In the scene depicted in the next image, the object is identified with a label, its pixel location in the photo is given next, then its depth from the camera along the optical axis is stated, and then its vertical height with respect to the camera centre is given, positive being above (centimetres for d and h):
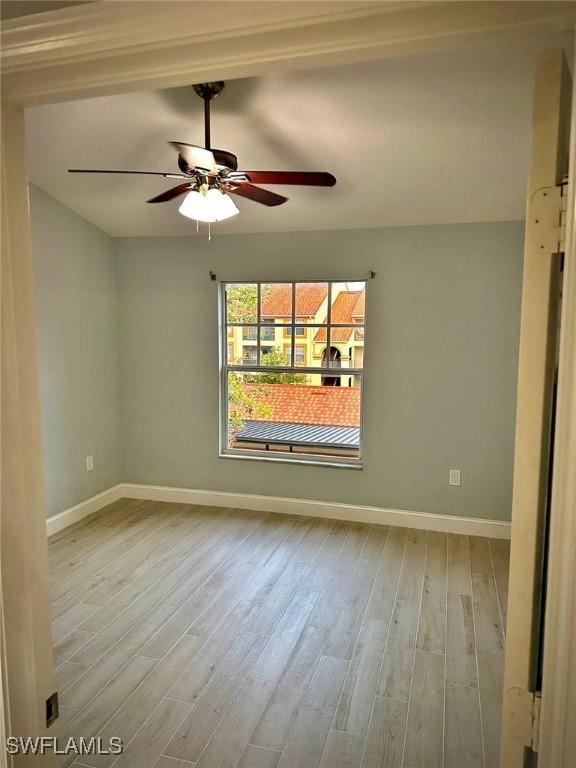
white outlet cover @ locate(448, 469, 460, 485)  380 -100
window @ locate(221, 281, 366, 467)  404 -22
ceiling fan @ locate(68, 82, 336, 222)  210 +74
